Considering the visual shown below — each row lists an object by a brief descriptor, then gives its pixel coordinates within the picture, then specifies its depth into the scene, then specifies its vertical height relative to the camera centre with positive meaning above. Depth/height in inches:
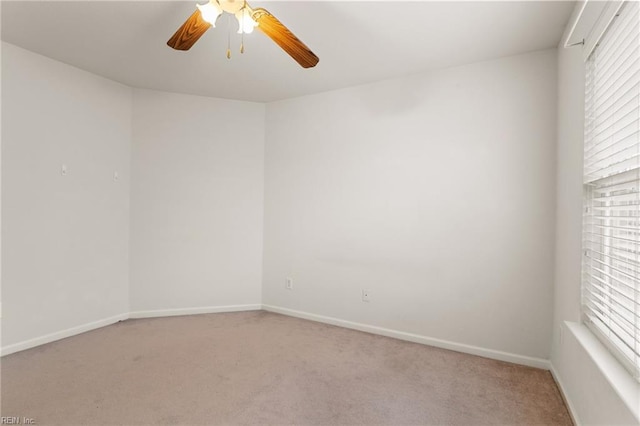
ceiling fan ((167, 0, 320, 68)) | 66.6 +38.9
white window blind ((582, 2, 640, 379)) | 54.9 +5.3
